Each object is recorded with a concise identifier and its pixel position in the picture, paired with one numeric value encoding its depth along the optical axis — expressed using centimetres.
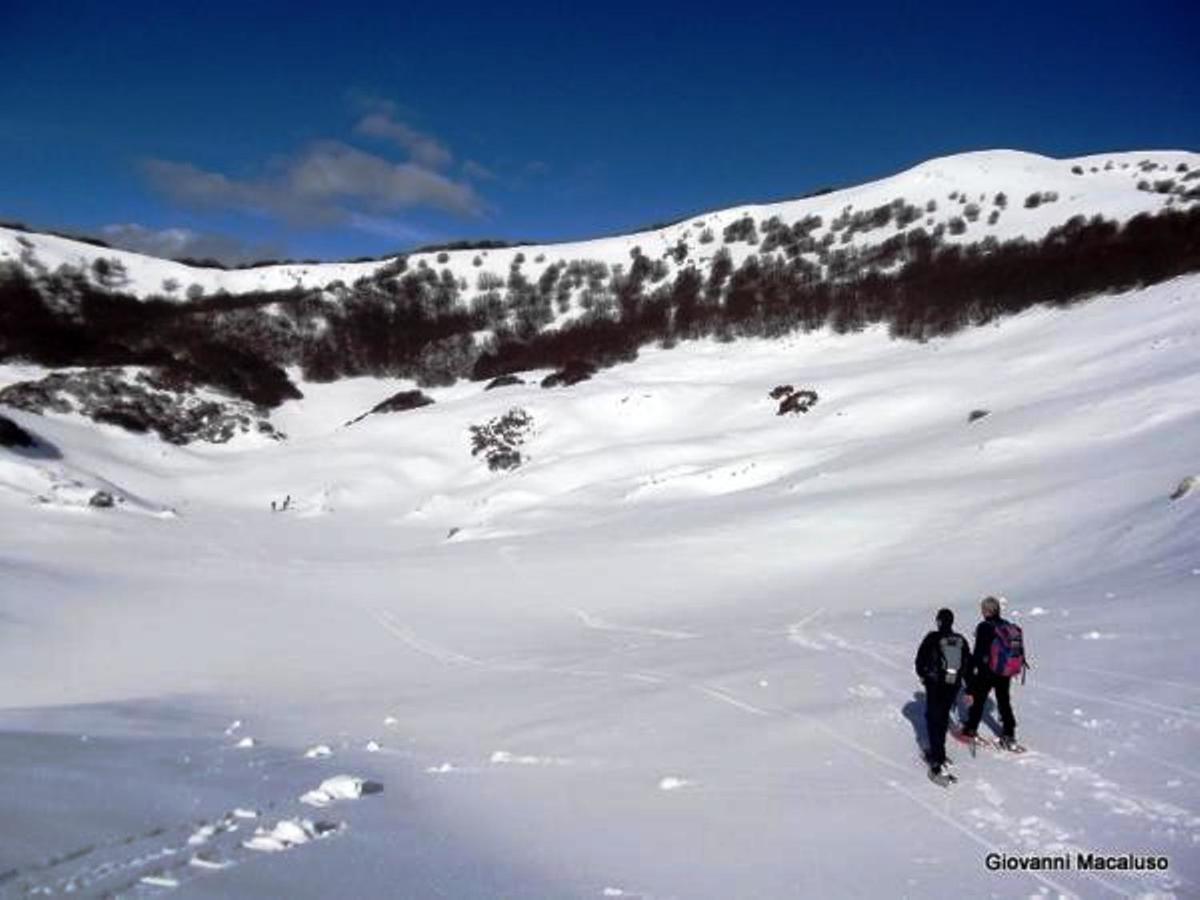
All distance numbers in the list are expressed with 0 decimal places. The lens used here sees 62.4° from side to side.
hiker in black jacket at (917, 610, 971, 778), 827
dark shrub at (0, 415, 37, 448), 3388
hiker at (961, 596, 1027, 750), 881
